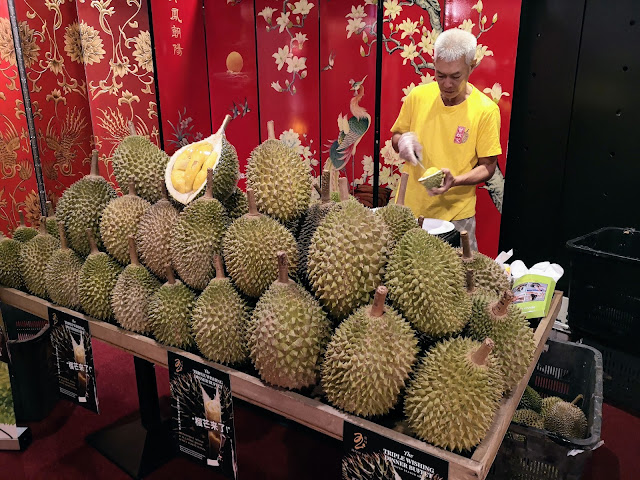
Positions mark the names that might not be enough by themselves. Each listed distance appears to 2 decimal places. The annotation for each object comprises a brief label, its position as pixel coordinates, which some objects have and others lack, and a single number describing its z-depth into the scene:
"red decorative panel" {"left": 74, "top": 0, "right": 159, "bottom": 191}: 4.20
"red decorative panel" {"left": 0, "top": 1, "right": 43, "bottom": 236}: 3.65
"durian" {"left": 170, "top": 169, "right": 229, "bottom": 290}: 1.33
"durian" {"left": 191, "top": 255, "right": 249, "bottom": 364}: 1.21
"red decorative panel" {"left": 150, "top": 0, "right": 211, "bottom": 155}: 4.68
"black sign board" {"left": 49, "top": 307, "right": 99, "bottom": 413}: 1.49
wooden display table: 0.89
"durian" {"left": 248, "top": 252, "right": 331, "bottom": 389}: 1.06
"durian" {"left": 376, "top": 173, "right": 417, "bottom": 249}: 1.23
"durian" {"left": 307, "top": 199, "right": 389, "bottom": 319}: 1.09
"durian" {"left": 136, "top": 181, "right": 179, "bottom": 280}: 1.44
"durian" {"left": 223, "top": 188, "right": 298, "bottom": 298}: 1.23
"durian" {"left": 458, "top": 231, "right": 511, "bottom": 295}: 1.28
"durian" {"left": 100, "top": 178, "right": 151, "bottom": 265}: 1.54
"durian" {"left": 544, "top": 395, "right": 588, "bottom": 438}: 1.66
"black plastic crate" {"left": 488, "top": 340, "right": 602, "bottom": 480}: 1.41
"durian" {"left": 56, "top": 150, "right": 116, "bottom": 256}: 1.64
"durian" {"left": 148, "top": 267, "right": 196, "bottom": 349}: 1.31
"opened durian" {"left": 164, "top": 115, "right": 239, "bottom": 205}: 1.45
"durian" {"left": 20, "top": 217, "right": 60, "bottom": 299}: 1.72
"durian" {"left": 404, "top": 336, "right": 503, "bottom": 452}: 0.91
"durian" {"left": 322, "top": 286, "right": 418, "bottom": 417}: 0.97
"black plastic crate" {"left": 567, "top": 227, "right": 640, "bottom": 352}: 2.38
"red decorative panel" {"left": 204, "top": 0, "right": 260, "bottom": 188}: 4.81
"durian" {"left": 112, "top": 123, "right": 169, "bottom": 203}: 1.64
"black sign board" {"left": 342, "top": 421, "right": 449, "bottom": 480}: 0.89
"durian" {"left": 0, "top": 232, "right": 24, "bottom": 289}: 1.82
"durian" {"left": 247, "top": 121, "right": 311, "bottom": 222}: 1.35
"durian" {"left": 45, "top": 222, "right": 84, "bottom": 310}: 1.60
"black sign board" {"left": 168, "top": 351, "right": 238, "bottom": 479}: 1.20
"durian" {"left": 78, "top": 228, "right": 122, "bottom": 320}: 1.51
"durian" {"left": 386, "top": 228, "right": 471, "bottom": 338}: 1.04
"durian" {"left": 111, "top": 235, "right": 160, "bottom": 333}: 1.41
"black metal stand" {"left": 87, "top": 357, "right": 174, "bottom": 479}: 1.83
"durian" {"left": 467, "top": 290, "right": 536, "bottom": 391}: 1.08
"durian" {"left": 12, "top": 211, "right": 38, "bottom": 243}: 1.93
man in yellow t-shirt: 2.57
